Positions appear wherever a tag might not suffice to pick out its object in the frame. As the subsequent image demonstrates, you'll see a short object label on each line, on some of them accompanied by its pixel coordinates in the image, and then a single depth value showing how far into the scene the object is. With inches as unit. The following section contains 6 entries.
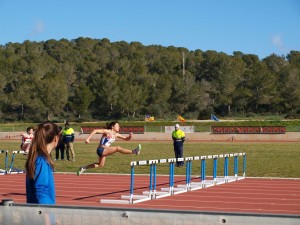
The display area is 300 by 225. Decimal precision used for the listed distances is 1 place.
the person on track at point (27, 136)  948.6
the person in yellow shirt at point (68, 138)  1108.5
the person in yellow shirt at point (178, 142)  951.0
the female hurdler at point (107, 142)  647.1
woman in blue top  211.5
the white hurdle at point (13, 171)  860.1
